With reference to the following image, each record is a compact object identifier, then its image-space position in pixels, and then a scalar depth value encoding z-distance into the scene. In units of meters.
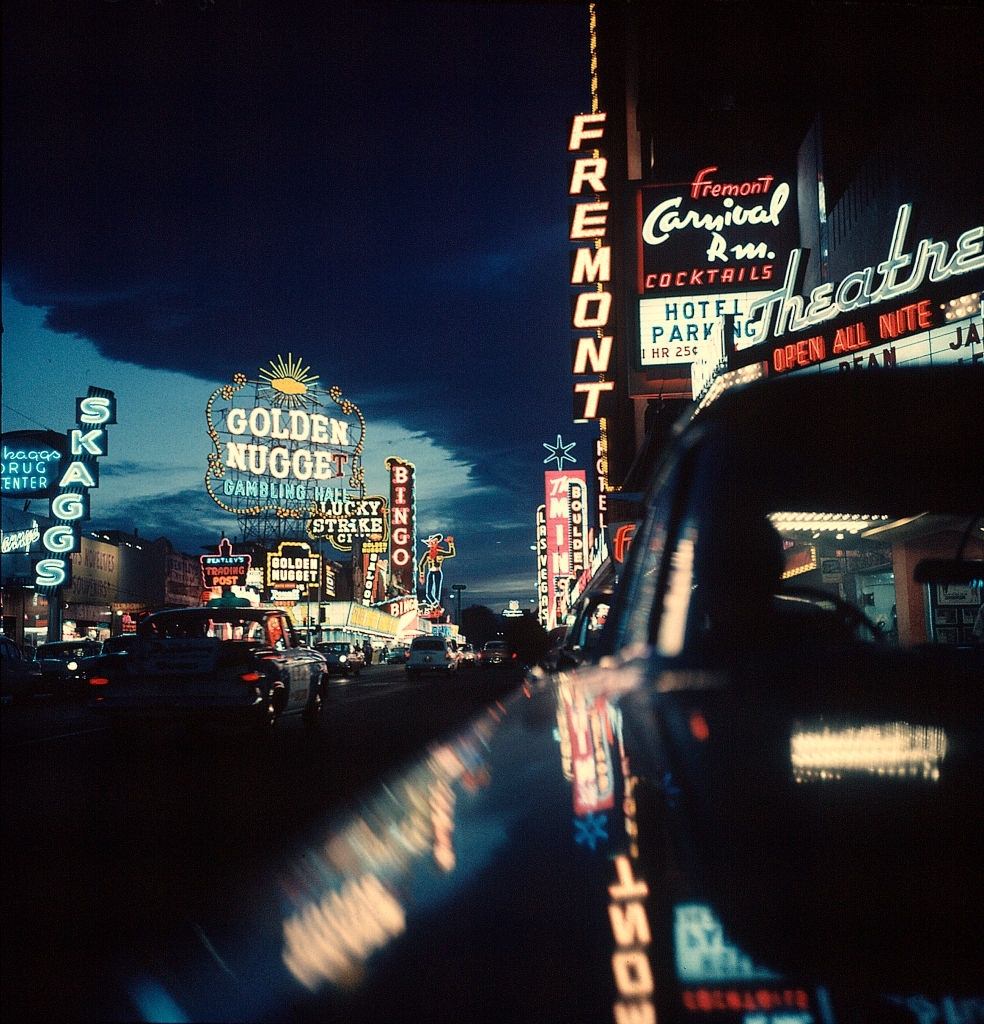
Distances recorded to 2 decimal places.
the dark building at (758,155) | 13.98
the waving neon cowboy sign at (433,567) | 126.94
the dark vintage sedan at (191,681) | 12.36
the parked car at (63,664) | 25.61
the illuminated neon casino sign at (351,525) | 80.25
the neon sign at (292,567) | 72.56
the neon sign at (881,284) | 11.07
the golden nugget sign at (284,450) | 65.81
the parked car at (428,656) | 42.31
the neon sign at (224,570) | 63.91
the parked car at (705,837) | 0.85
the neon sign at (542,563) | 90.81
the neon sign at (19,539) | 48.69
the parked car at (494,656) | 57.81
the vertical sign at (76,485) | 40.53
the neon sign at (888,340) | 11.34
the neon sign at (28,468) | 41.43
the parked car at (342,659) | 42.50
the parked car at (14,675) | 20.56
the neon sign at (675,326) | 24.09
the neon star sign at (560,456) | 68.44
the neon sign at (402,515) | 95.06
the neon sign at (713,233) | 23.75
